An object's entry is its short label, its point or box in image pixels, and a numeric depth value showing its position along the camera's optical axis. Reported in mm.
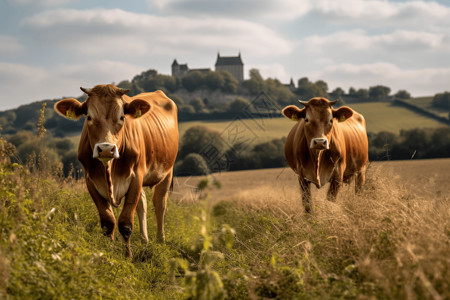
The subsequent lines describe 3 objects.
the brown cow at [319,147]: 7699
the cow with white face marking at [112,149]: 5699
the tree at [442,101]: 89125
